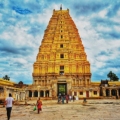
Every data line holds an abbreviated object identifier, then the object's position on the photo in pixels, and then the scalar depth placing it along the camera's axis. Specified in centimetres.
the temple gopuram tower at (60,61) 3672
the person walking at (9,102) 868
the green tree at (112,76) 5042
